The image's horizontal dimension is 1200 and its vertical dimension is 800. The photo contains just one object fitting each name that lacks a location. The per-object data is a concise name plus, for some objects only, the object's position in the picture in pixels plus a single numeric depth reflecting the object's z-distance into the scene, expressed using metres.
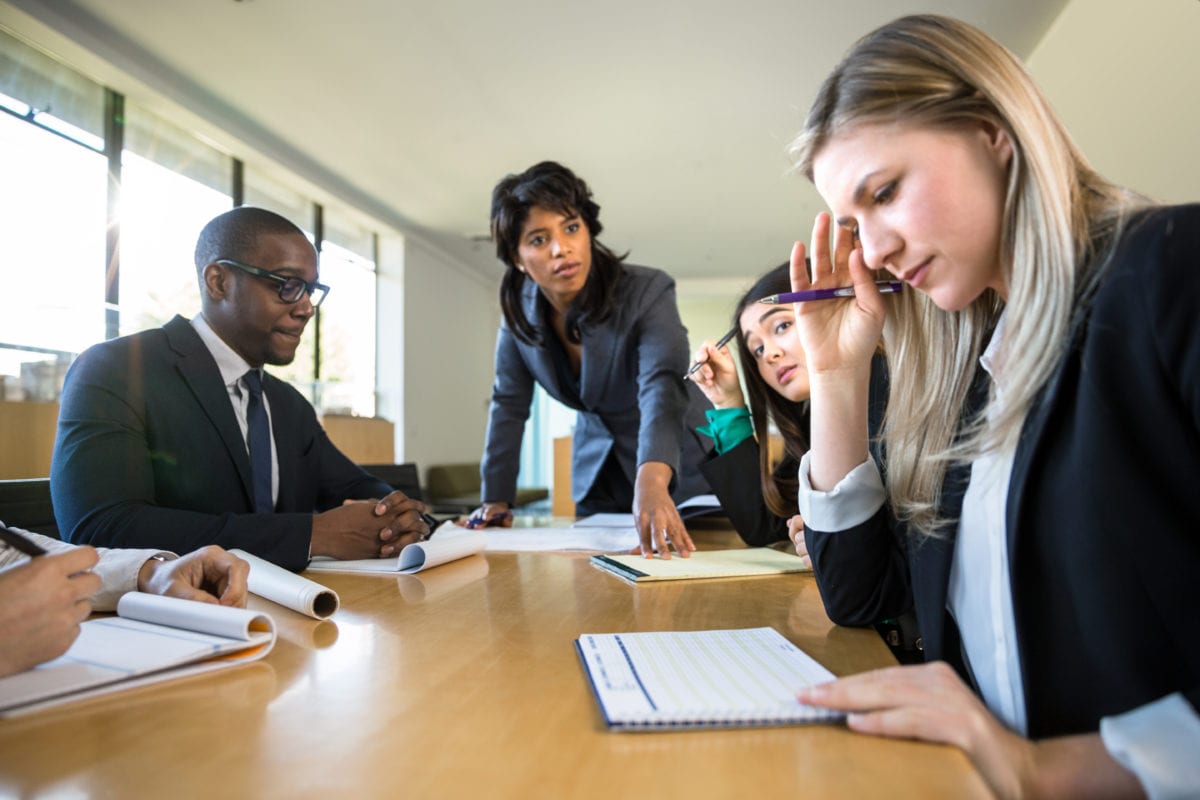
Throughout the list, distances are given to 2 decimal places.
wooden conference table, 0.50
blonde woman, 0.62
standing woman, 2.24
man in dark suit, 1.41
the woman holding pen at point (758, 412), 1.79
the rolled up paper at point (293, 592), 1.01
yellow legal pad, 1.32
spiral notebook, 0.60
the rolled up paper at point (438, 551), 1.44
